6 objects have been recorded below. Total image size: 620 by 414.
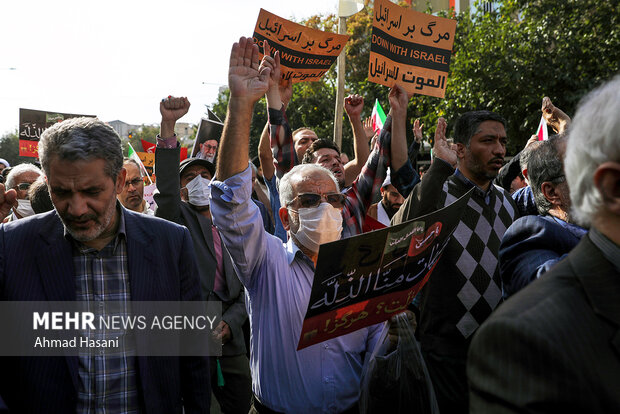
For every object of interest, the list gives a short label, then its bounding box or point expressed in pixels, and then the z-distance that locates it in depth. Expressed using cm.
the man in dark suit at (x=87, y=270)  208
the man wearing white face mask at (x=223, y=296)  429
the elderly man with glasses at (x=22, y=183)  473
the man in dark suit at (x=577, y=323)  109
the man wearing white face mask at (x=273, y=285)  233
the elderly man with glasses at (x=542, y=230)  231
